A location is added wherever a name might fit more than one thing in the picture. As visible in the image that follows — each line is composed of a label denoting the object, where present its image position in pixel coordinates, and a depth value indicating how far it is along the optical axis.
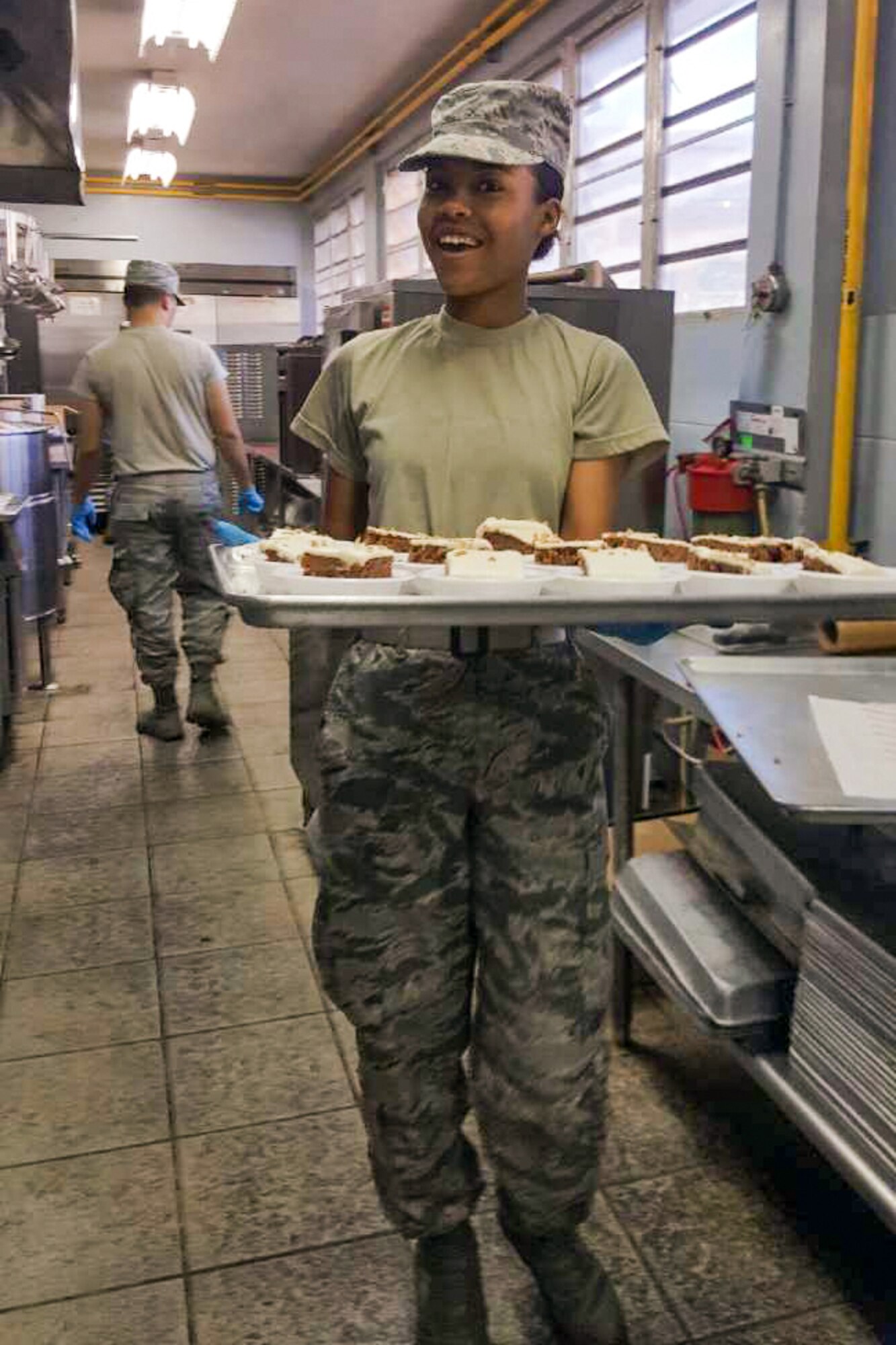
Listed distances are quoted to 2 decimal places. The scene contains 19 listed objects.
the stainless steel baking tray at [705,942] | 1.87
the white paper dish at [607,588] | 1.30
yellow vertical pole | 3.18
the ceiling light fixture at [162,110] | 7.06
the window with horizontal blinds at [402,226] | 8.21
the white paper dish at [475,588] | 1.26
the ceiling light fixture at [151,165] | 8.79
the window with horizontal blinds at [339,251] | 9.55
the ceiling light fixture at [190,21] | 5.29
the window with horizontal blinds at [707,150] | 4.07
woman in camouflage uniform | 1.45
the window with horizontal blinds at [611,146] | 4.91
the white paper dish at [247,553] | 1.47
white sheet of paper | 1.48
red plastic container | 3.72
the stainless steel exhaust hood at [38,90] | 3.21
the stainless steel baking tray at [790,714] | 1.42
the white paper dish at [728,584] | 1.39
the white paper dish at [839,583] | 1.42
